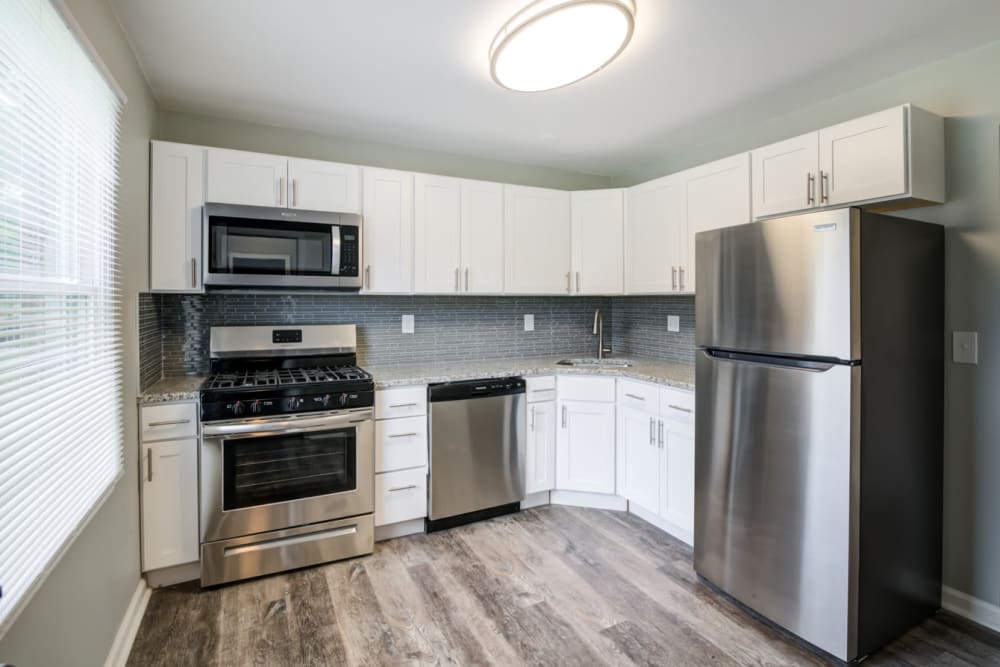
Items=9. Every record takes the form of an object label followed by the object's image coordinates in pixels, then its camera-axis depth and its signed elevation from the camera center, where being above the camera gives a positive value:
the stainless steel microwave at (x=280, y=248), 2.61 +0.44
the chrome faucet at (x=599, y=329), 3.85 +0.01
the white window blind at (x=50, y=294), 1.14 +0.10
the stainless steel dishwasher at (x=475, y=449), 2.94 -0.72
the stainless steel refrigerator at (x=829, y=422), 1.82 -0.36
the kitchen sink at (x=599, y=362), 3.59 -0.24
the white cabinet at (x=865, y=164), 2.09 +0.75
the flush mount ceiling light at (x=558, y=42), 1.62 +1.01
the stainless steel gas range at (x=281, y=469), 2.38 -0.70
